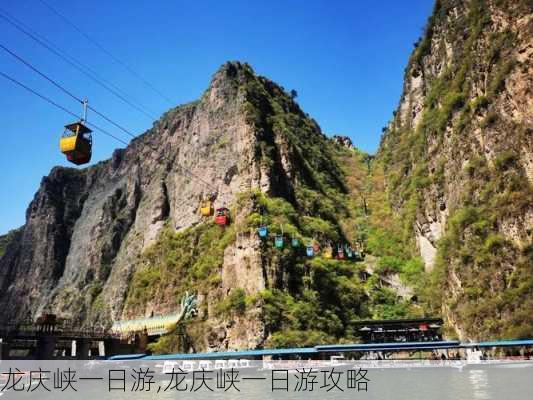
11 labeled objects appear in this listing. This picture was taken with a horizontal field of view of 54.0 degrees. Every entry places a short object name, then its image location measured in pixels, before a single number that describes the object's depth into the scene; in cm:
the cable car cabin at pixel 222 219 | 6244
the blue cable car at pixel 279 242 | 6292
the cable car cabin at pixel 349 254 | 7285
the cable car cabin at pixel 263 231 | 6681
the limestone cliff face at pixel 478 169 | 5906
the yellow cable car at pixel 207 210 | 4956
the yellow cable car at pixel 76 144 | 2481
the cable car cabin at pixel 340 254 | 6934
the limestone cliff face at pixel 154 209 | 8356
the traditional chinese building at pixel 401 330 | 6756
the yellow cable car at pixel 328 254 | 6946
